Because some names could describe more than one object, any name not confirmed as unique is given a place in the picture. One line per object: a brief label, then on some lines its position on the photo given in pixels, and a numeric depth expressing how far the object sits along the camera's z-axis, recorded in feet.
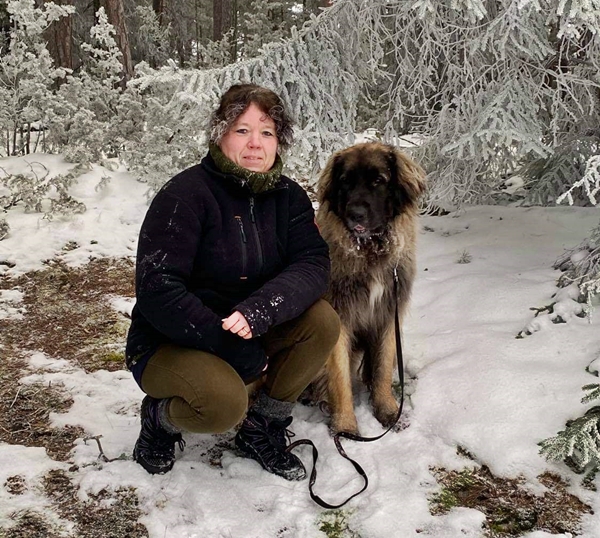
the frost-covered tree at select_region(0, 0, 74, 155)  19.71
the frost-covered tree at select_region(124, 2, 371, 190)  15.42
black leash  7.54
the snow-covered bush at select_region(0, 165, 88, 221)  18.14
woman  7.20
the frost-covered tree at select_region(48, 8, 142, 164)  20.77
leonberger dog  9.29
